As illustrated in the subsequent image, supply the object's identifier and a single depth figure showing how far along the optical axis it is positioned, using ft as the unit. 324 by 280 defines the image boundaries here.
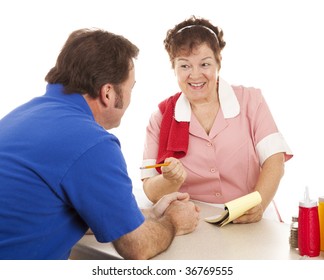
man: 4.20
